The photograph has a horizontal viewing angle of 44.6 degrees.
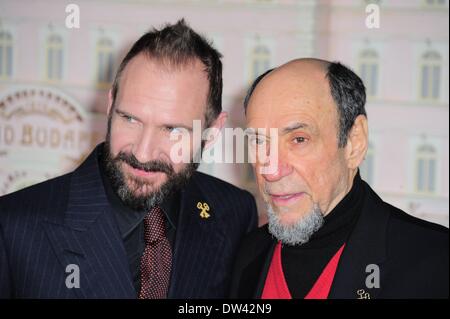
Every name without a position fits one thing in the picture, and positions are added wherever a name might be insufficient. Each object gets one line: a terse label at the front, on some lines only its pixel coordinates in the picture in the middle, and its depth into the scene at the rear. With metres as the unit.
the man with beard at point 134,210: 2.58
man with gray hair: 2.50
